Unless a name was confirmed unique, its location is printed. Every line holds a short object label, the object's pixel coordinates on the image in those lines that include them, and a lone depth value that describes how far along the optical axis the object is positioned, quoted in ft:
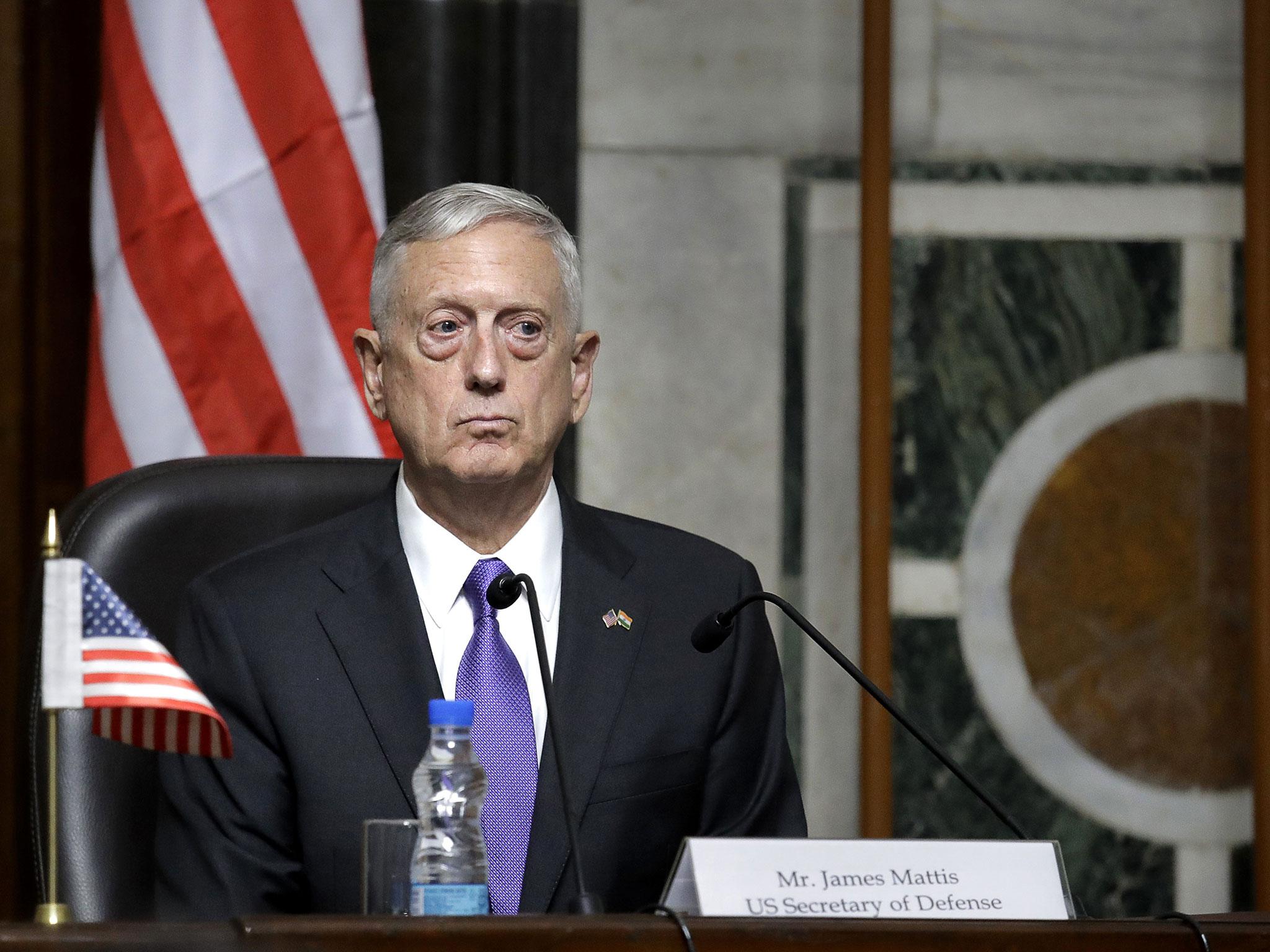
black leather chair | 38.04
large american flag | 39.72
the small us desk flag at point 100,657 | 36.97
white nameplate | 36.80
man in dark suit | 38.00
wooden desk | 36.40
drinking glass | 37.04
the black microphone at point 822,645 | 37.37
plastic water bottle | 36.96
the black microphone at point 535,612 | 37.04
